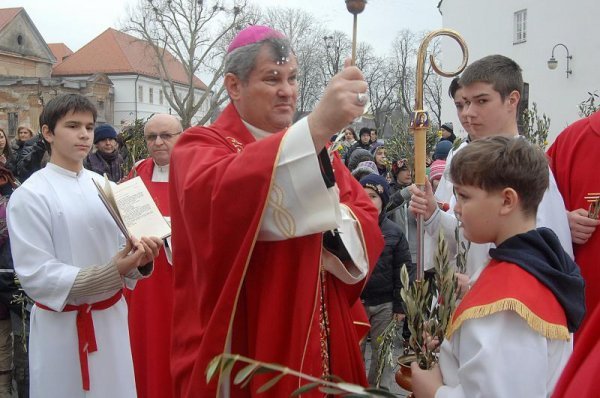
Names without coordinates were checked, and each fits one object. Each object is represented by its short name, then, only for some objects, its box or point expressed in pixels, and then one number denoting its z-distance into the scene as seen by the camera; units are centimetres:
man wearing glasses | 382
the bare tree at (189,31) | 3572
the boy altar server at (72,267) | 315
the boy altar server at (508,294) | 174
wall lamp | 2077
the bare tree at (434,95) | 5373
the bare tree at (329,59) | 1854
